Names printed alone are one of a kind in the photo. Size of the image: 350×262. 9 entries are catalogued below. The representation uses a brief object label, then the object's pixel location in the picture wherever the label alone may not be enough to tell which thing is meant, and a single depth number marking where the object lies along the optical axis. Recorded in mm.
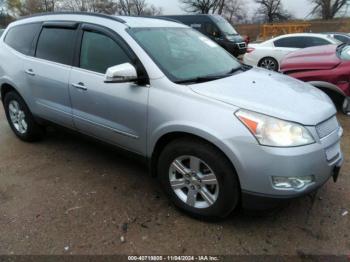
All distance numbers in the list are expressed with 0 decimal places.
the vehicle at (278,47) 11039
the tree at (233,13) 66125
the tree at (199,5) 61906
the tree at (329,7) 60809
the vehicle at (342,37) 14163
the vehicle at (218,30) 14254
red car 5730
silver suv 2623
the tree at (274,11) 67438
